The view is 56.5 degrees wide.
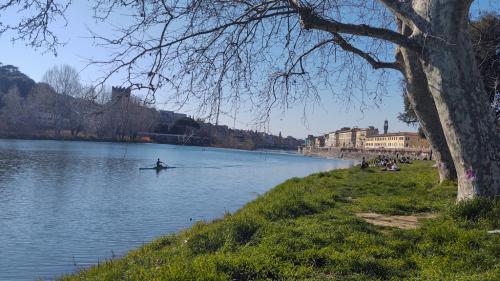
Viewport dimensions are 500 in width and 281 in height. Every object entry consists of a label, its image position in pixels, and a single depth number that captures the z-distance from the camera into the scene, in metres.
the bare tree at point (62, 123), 81.62
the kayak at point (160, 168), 38.30
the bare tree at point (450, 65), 7.54
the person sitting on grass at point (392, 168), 27.03
